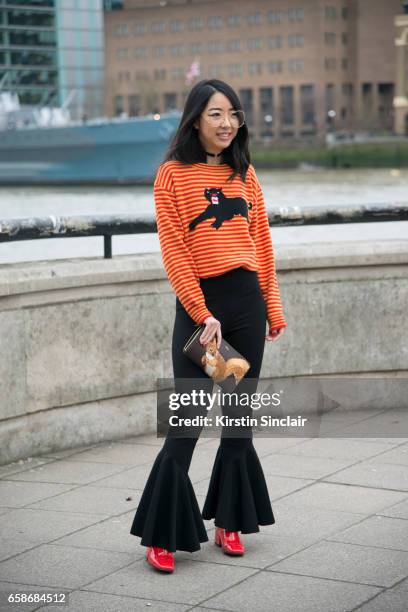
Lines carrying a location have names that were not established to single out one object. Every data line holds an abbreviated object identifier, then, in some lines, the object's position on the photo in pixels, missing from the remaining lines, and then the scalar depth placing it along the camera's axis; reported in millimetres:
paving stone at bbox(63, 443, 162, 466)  5176
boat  66312
